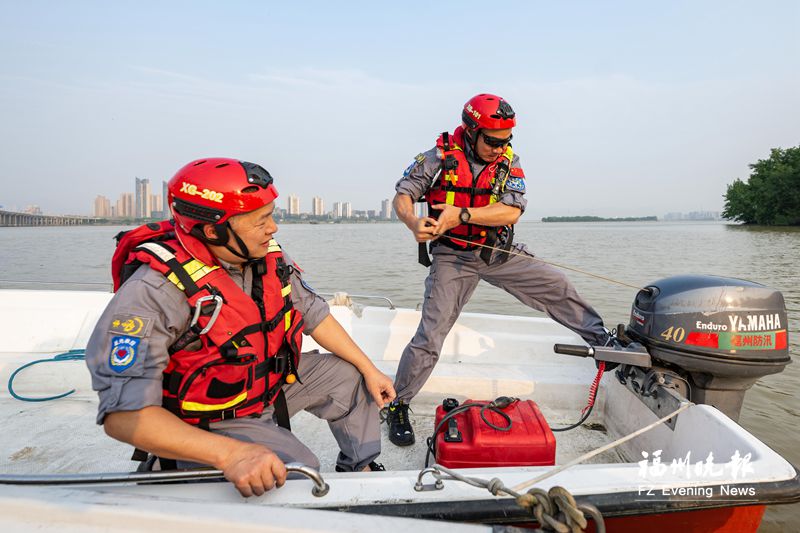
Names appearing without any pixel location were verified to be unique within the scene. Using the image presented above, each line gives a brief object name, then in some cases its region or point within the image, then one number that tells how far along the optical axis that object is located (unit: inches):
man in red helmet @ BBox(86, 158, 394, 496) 54.1
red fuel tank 80.4
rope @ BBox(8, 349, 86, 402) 122.1
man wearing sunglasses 109.2
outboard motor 87.4
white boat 49.1
